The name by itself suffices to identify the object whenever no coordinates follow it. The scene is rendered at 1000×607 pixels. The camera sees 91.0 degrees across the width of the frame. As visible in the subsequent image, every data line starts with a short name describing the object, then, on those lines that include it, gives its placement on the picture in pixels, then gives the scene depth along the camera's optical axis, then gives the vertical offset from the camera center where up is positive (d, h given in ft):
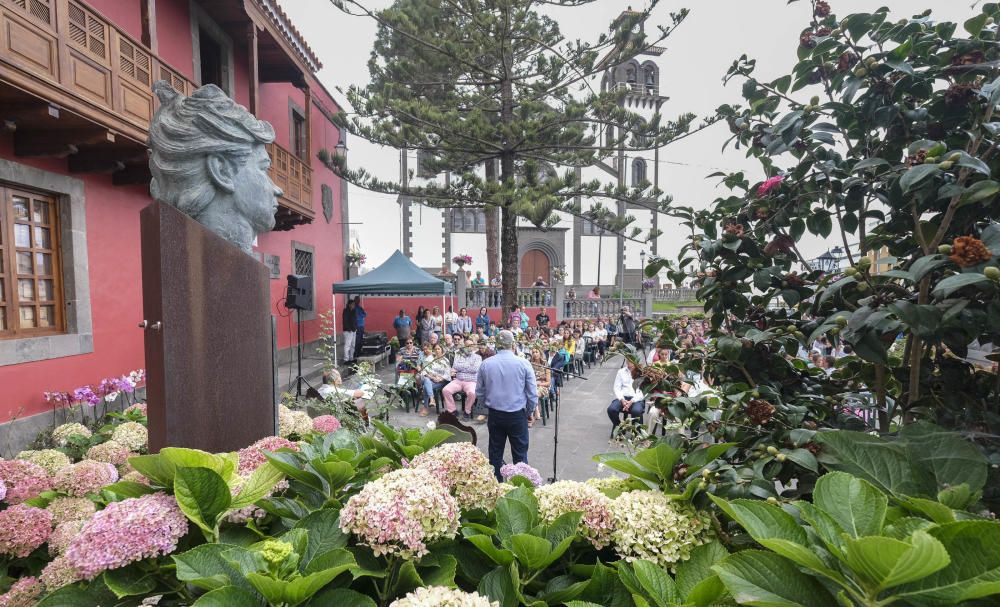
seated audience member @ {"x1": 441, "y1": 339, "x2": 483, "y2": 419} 23.44 -4.55
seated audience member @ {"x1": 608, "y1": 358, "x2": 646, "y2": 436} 18.63 -4.45
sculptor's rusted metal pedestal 6.03 -0.68
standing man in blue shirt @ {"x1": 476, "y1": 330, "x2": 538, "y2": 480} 15.06 -3.42
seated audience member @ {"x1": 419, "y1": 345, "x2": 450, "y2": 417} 23.09 -4.50
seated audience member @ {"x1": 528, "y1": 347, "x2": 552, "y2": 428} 22.17 -4.60
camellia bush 3.46 +0.29
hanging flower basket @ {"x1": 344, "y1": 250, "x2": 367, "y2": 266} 46.70 +2.74
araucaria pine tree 34.24 +12.07
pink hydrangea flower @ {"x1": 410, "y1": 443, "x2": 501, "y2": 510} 3.57 -1.39
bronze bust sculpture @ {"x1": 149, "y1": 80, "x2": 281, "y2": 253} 6.98 +1.89
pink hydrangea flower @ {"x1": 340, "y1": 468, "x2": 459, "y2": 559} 2.75 -1.33
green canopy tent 35.45 +0.17
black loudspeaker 16.52 -0.24
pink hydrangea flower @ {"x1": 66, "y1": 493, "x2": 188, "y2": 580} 2.73 -1.43
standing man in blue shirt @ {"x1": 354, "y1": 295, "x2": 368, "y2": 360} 37.45 -2.99
